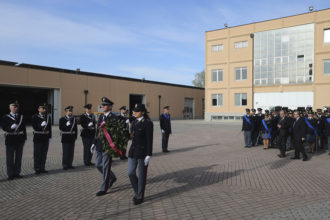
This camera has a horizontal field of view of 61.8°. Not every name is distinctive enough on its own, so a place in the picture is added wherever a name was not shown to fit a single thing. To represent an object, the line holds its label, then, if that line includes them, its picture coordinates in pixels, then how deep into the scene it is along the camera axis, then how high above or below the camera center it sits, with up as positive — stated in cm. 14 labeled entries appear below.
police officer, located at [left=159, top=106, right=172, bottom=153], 1178 -81
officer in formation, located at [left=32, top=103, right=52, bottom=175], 783 -83
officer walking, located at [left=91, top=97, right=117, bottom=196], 588 -109
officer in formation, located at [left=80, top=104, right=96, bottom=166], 892 -74
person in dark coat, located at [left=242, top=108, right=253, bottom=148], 1334 -92
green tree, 8894 +952
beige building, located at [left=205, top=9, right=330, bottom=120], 3108 +554
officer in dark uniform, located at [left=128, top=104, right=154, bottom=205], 534 -85
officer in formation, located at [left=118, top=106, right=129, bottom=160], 1111 -11
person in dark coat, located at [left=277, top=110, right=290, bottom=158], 1071 -78
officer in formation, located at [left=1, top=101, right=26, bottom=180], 716 -85
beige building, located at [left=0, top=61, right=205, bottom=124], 2770 +223
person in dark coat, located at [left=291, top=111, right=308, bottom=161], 984 -89
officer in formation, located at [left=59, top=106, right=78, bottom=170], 838 -86
